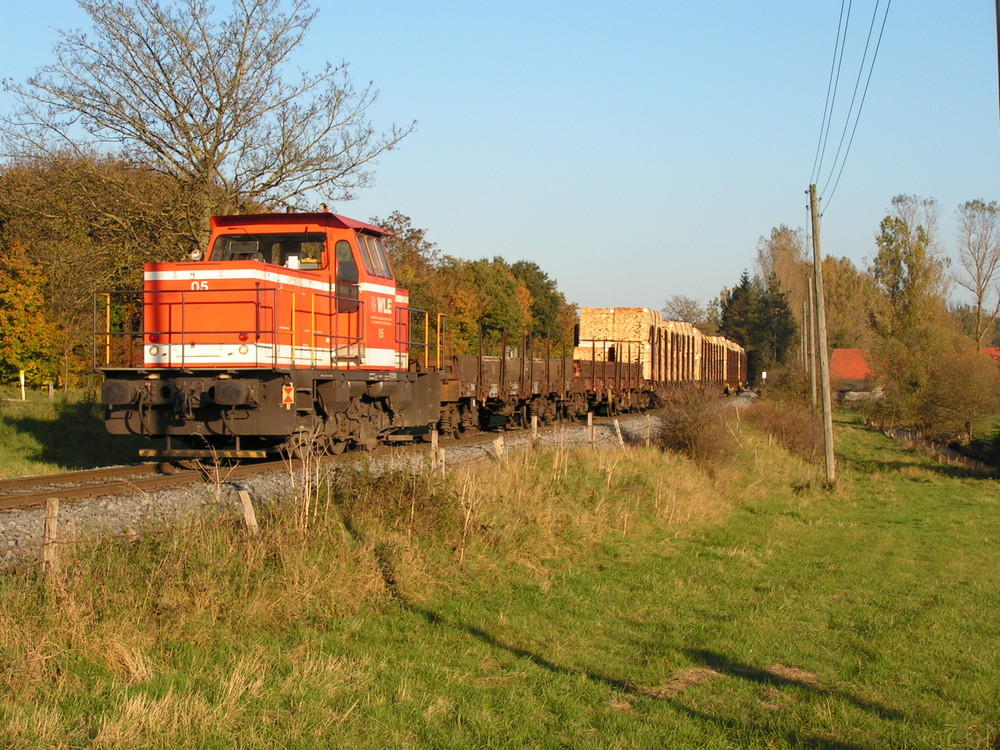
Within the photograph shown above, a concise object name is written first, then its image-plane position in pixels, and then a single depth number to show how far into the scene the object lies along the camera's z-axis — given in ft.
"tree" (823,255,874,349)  259.53
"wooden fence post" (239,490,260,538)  25.45
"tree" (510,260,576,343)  246.88
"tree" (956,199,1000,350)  233.76
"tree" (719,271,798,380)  263.49
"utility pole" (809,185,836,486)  76.38
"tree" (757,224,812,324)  262.67
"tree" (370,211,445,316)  119.70
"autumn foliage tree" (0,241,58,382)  89.30
